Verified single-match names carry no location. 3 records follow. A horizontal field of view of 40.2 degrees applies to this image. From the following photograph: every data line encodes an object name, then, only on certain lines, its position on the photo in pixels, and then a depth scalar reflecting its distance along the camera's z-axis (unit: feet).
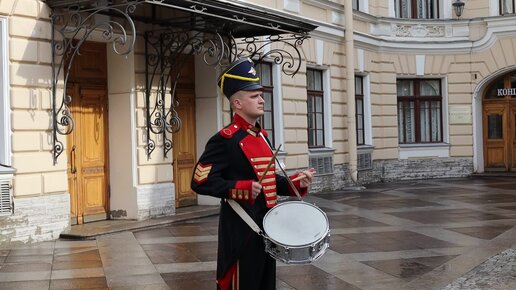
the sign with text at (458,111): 67.31
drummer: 13.88
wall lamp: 65.98
